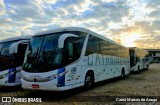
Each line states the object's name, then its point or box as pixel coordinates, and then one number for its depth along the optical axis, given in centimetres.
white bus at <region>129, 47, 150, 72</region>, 1501
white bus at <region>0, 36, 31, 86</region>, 673
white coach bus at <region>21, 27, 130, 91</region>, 538
